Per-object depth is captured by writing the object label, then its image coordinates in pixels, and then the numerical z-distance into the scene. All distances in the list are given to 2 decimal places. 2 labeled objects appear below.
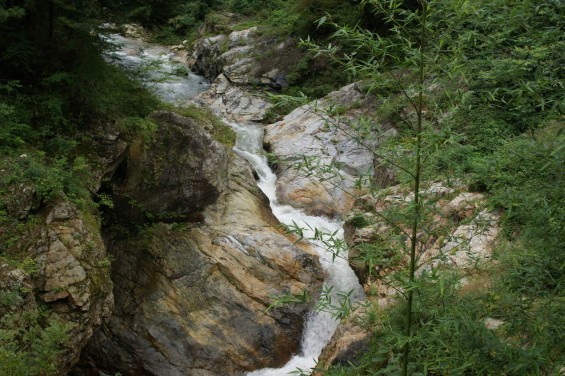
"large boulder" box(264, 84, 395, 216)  11.96
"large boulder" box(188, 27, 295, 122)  17.31
